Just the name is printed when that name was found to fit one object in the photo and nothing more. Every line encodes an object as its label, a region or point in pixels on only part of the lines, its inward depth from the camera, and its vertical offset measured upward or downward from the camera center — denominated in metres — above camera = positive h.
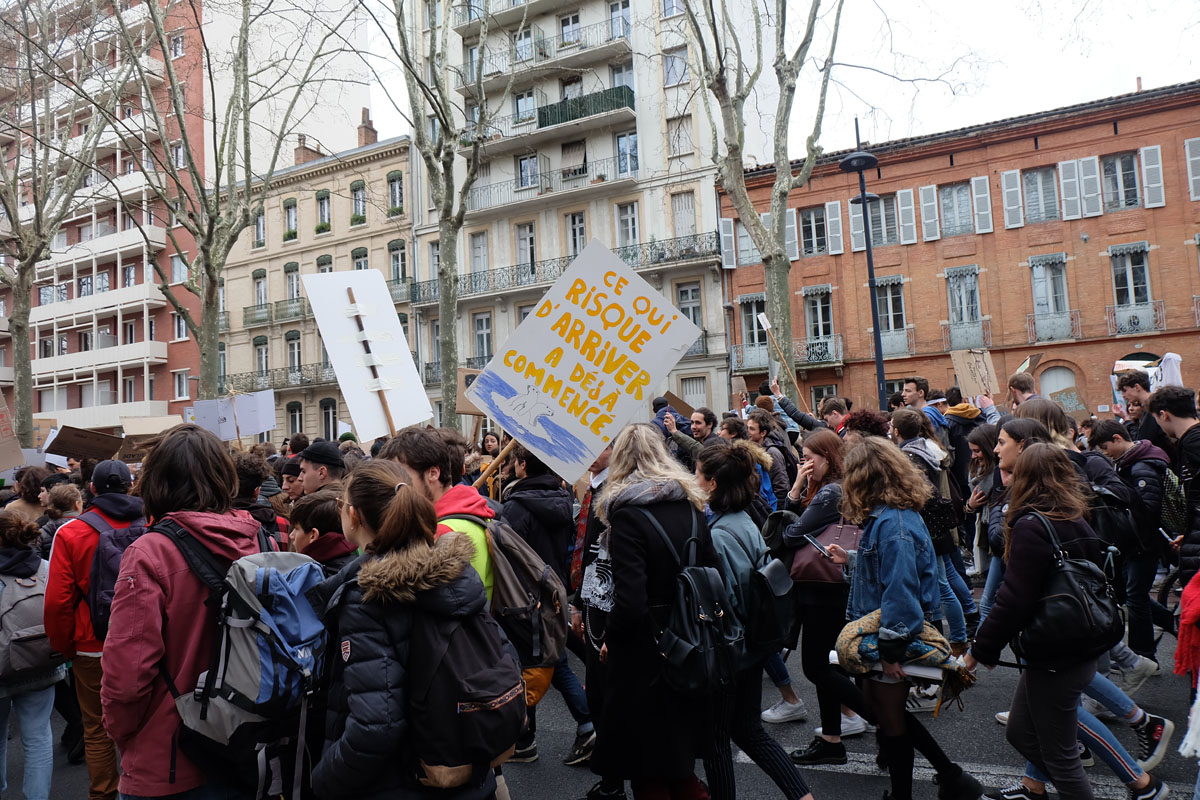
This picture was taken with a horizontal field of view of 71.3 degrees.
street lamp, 16.11 +4.38
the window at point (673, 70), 28.56 +12.25
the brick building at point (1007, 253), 23.12 +4.67
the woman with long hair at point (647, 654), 3.19 -0.88
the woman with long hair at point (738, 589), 3.39 -0.69
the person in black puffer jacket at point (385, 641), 2.39 -0.57
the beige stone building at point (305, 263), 33.28 +7.75
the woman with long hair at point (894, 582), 3.58 -0.74
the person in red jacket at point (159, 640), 2.60 -0.57
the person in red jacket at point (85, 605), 3.75 -0.63
